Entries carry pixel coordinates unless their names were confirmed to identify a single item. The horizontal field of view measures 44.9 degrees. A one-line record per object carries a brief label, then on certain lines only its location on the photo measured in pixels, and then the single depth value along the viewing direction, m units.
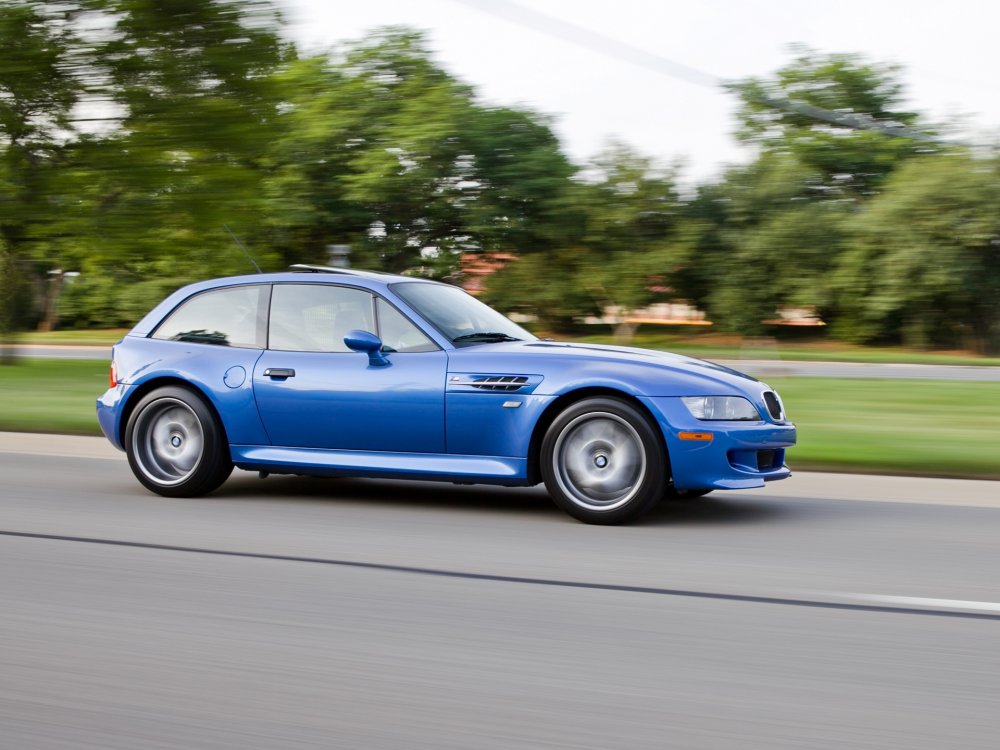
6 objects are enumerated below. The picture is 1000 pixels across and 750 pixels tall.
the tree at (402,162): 38.53
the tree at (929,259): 37.47
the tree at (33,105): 18.72
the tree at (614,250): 41.12
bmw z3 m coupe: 6.90
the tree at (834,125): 44.41
